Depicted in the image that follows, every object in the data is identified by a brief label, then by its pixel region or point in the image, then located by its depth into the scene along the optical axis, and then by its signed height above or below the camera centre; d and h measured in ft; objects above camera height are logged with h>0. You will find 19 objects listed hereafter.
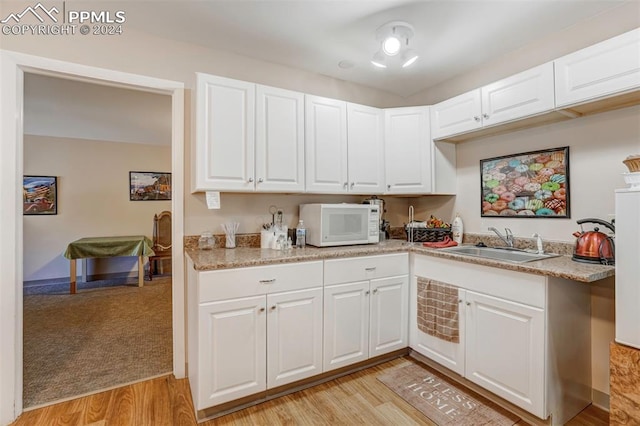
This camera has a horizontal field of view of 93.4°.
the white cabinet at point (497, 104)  6.34 +2.63
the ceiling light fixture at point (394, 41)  6.44 +3.78
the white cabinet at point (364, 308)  6.88 -2.29
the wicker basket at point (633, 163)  4.75 +0.80
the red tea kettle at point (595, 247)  5.59 -0.64
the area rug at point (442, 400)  5.72 -3.88
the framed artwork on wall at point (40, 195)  15.51 +1.02
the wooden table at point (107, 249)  14.30 -1.74
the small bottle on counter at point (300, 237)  8.05 -0.62
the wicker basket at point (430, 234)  8.70 -0.60
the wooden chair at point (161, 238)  17.40 -1.40
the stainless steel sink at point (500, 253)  6.82 -0.97
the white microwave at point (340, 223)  7.80 -0.26
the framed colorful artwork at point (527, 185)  6.86 +0.71
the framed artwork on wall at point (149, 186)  17.81 +1.72
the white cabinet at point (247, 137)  6.68 +1.82
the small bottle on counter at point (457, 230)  8.74 -0.49
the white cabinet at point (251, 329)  5.62 -2.32
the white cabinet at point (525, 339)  5.37 -2.43
